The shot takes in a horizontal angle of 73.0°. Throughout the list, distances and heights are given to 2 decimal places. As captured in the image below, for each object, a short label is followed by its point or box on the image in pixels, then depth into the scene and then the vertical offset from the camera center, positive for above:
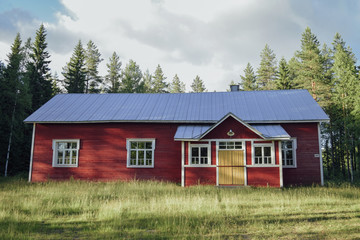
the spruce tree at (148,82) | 43.50 +12.31
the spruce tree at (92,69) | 35.88 +12.12
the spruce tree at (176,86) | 49.41 +13.12
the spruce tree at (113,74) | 37.59 +11.82
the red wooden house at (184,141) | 13.60 +0.58
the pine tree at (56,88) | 36.78 +9.54
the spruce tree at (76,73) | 31.59 +10.09
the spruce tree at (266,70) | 37.69 +12.55
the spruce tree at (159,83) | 43.44 +12.11
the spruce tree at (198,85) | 49.06 +13.25
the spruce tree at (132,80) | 35.12 +10.49
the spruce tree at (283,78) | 29.83 +8.97
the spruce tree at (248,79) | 41.16 +12.30
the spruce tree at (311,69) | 25.50 +9.16
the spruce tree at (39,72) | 25.53 +8.41
